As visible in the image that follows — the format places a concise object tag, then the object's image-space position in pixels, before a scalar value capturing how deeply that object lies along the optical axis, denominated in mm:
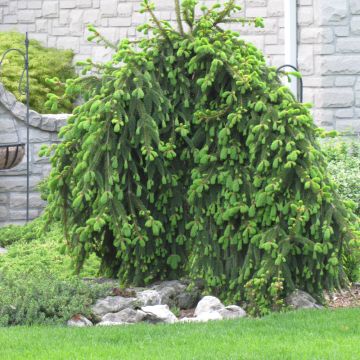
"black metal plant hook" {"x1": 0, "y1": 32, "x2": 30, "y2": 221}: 22906
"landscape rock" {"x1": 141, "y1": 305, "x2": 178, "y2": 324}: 14211
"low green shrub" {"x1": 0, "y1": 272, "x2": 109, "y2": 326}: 14094
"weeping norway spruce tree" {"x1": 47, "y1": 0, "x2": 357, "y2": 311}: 15289
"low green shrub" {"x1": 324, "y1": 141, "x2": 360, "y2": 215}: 20719
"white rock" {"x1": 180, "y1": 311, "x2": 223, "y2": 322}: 14262
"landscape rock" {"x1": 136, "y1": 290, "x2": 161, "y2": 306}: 15164
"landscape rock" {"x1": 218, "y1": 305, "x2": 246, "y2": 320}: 14734
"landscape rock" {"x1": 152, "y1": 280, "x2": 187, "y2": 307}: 15844
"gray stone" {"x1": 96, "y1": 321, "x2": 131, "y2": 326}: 13961
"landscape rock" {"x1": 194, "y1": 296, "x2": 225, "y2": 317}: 14891
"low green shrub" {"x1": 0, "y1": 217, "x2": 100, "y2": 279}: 18047
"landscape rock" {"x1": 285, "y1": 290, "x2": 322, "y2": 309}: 15062
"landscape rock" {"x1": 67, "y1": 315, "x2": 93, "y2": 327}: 14008
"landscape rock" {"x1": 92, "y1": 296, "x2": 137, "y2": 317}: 14695
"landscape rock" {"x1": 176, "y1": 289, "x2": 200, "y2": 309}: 15961
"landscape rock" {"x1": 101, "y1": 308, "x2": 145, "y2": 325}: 14258
